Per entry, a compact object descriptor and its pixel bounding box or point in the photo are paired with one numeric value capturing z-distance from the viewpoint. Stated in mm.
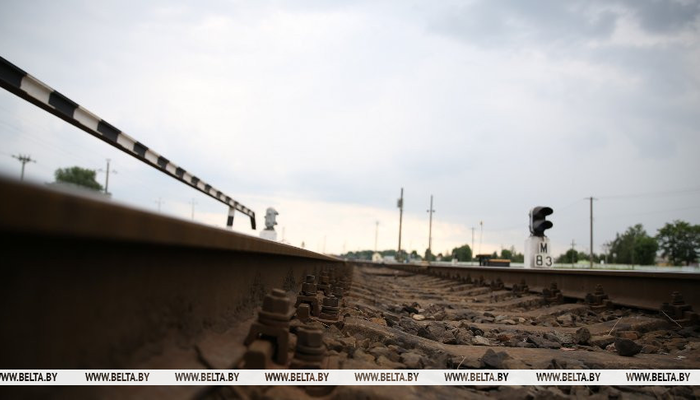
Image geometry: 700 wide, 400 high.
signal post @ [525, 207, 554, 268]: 12141
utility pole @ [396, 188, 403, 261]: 57859
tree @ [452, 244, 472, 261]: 146800
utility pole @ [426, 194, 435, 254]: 61188
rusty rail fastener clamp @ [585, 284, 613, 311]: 5525
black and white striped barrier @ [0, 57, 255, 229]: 3213
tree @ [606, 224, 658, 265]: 104375
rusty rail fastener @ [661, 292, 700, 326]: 4320
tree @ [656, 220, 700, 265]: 99562
